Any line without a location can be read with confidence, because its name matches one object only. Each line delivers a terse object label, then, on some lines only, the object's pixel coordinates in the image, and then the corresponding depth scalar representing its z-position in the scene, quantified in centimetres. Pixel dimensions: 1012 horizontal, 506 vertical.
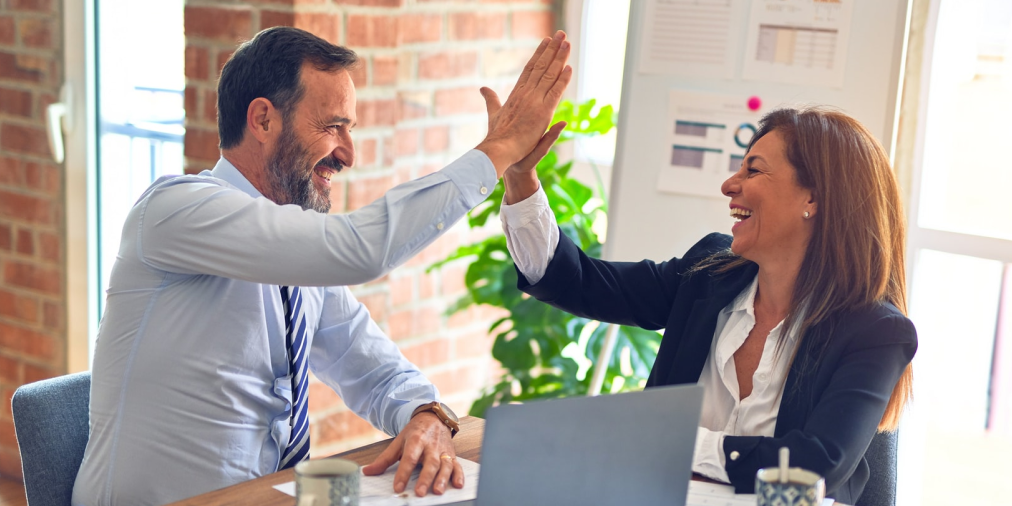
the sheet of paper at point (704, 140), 244
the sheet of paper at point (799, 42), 232
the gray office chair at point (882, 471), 167
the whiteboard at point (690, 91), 228
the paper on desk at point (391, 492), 132
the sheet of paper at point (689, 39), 245
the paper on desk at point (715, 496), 139
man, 143
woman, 158
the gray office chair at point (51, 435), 155
